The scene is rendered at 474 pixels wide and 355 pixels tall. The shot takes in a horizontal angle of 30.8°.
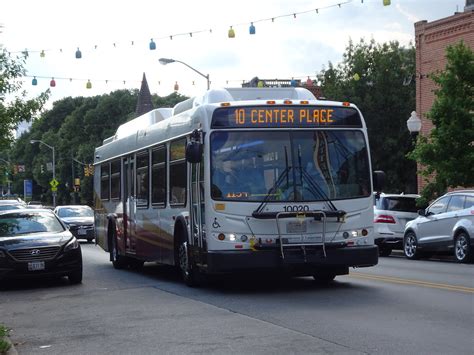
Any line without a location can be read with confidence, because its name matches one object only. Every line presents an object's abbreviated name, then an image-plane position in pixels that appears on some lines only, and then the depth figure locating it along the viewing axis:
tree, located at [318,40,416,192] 44.81
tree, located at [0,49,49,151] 16.75
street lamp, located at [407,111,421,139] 26.42
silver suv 20.48
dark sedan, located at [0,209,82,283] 15.86
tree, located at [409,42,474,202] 24.11
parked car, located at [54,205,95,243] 35.28
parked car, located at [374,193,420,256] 24.80
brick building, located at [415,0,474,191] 32.78
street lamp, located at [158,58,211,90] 35.88
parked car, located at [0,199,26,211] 31.87
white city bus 13.04
